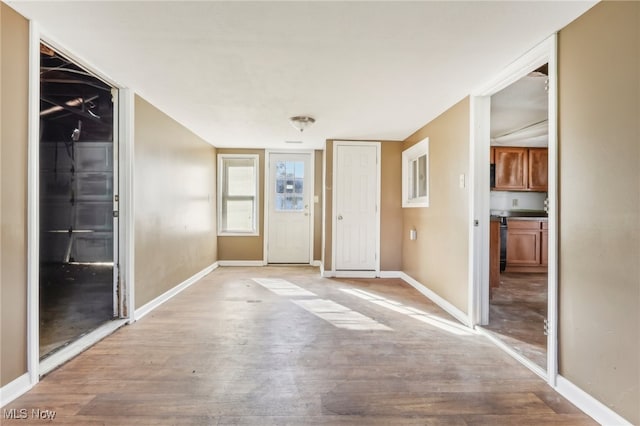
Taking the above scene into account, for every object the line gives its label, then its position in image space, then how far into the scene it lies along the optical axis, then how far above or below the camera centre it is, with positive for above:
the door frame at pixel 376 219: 4.81 -0.10
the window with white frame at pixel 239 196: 5.73 +0.31
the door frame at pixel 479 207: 2.72 +0.06
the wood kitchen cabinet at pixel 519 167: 5.29 +0.81
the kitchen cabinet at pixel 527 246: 5.09 -0.55
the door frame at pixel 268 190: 5.71 +0.42
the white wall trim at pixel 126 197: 2.74 +0.14
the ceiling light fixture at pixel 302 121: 3.60 +1.12
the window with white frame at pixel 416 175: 3.98 +0.56
